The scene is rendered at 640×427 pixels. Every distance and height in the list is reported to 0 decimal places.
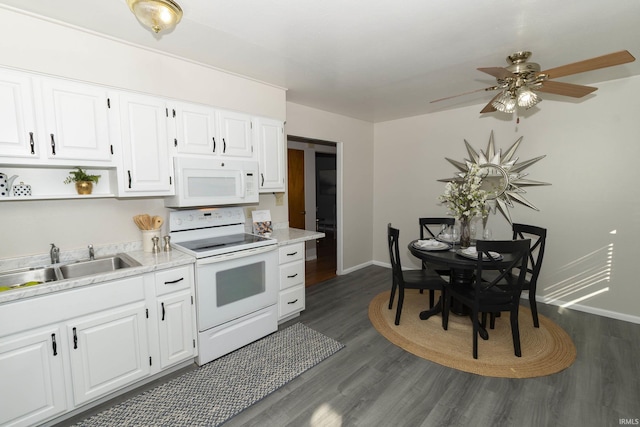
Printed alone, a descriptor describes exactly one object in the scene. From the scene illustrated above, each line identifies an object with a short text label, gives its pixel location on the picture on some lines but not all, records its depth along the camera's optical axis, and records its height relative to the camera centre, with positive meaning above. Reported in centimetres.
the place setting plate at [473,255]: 257 -62
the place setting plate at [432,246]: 293 -59
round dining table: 252 -67
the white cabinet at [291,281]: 300 -97
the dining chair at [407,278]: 289 -92
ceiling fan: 192 +77
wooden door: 519 +7
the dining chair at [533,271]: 279 -81
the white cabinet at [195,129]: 244 +56
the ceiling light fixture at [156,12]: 130 +85
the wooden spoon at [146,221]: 245 -24
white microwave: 246 +9
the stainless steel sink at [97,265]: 209 -55
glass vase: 298 -46
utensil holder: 245 -39
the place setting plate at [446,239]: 315 -56
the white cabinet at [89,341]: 162 -96
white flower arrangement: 285 -10
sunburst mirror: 359 +15
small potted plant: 213 +10
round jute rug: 234 -144
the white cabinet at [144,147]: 218 +36
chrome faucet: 209 -44
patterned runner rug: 186 -144
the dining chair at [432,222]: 376 -44
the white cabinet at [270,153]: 300 +41
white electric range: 235 -76
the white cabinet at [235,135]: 270 +55
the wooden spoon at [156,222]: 248 -25
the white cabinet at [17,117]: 172 +47
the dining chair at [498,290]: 231 -88
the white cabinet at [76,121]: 187 +50
